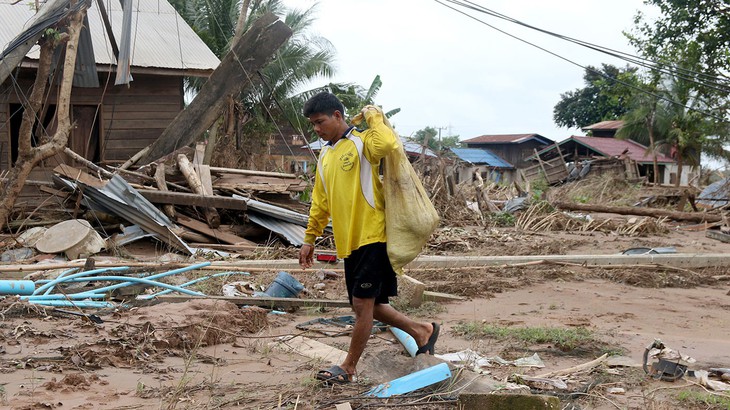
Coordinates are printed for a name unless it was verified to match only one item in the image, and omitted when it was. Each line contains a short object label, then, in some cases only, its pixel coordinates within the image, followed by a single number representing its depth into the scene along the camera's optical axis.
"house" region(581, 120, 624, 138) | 54.78
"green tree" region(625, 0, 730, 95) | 24.62
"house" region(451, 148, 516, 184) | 53.94
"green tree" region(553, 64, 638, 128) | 62.47
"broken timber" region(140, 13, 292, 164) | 13.40
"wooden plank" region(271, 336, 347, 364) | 5.35
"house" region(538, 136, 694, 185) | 47.53
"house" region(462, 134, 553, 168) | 56.69
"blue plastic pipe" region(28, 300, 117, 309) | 6.82
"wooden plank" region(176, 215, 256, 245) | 11.72
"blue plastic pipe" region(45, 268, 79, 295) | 7.25
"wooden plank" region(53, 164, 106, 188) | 11.34
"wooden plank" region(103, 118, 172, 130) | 15.55
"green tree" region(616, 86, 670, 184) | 39.06
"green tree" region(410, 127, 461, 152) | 55.87
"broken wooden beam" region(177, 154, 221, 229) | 11.91
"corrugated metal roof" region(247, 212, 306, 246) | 11.88
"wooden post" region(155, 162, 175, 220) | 11.65
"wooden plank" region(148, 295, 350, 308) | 7.25
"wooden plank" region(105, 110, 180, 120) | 15.56
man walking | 4.52
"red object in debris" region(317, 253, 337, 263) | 10.05
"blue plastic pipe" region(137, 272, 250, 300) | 7.46
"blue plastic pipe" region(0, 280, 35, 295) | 7.20
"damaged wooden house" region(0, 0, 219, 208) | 14.59
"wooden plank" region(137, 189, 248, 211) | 11.61
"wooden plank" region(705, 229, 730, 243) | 16.07
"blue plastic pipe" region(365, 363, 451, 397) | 4.23
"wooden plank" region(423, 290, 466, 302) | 8.00
